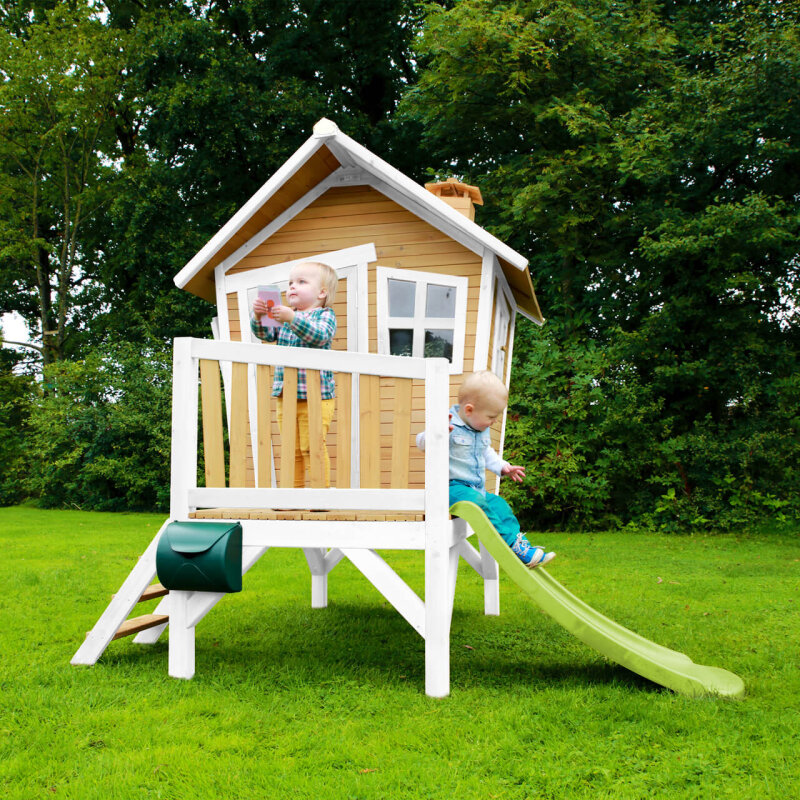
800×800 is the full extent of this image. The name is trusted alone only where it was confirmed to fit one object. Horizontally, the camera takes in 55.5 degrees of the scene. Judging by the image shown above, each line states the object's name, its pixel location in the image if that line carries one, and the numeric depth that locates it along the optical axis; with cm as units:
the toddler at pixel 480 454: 432
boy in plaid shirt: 454
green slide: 360
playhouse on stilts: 390
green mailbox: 379
